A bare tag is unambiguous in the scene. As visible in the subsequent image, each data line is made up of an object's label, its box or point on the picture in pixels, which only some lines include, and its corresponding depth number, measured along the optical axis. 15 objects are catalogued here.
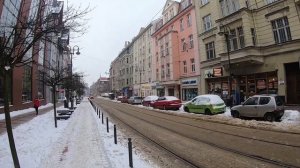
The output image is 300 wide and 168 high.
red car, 18.52
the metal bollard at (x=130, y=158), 4.48
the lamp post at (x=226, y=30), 16.13
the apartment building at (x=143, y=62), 37.33
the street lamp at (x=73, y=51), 17.57
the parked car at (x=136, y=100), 29.88
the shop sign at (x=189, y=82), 22.22
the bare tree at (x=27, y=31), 4.16
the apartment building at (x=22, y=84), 15.55
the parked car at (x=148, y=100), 24.53
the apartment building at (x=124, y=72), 49.97
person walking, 16.29
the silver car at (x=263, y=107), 9.82
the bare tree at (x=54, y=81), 12.57
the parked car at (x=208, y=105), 13.31
